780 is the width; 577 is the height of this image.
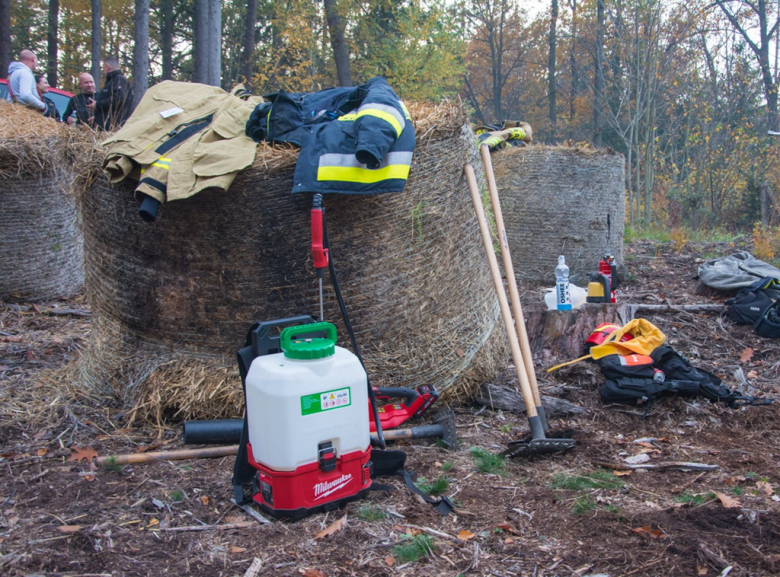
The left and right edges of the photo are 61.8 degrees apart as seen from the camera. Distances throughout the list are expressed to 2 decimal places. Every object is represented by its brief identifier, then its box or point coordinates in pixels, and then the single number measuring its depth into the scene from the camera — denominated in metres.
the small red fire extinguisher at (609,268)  6.18
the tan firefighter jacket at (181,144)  3.61
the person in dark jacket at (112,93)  7.03
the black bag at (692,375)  4.23
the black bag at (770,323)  5.76
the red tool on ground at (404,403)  3.77
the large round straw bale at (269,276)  3.80
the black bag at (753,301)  6.05
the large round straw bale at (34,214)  6.85
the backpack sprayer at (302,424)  2.60
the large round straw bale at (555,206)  8.19
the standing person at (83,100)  7.52
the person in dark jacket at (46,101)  9.12
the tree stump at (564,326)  5.50
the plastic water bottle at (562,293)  5.71
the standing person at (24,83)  8.45
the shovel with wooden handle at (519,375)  3.40
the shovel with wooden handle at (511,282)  3.94
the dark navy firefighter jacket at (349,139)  3.43
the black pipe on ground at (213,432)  3.50
